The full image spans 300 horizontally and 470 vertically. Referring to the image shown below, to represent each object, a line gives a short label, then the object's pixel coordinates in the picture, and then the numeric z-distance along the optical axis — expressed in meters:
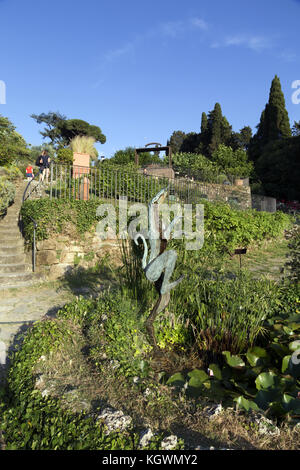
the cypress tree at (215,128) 32.44
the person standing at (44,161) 9.82
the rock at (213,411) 1.96
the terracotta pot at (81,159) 9.09
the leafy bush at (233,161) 22.87
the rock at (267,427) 1.82
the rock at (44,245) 5.93
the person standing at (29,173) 14.38
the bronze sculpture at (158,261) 2.56
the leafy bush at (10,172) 9.72
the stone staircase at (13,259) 5.44
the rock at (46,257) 5.91
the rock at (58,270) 5.89
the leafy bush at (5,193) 7.42
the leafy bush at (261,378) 2.08
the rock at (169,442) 1.64
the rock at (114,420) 1.79
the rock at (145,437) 1.66
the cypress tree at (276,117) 28.16
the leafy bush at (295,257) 4.14
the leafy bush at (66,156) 14.23
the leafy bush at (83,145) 10.68
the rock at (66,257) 6.08
